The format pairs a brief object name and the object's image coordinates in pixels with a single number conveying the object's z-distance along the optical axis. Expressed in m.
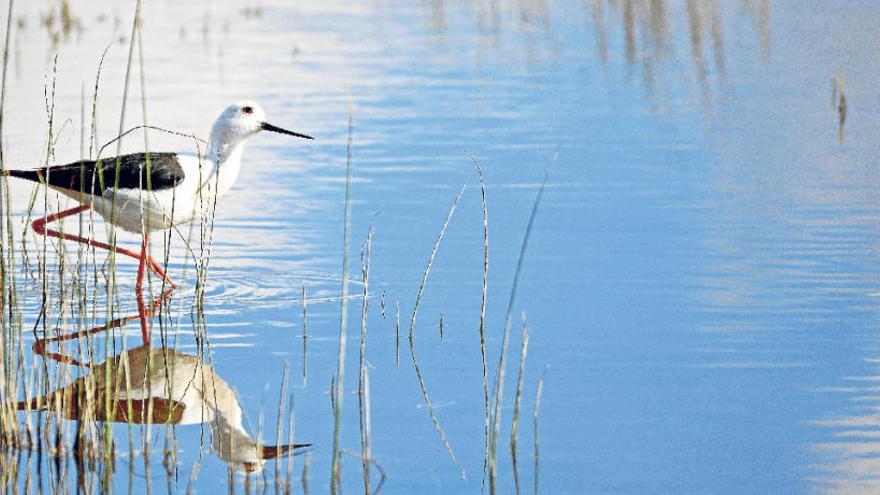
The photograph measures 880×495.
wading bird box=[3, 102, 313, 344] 14.77
